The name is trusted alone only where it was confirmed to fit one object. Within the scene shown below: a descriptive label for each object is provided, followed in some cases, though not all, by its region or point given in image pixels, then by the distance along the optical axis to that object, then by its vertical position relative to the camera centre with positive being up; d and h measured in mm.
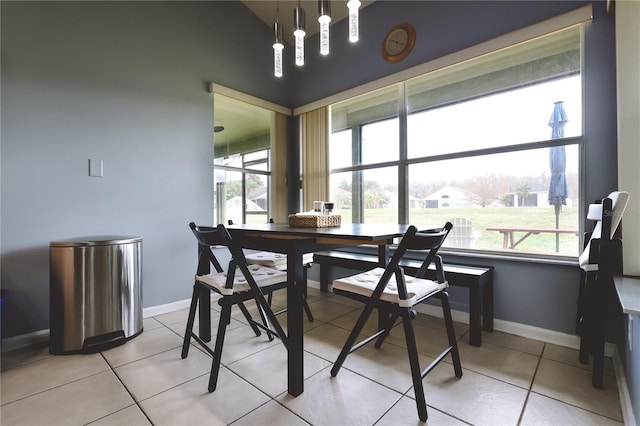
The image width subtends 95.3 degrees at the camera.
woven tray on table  1932 -61
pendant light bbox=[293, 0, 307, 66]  1854 +1184
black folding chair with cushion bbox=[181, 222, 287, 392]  1596 -431
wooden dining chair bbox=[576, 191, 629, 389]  1594 -357
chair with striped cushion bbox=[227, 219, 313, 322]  2341 -412
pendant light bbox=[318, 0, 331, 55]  1716 +1139
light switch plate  2438 +388
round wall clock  2996 +1774
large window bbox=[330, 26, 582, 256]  2262 +558
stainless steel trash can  2035 -581
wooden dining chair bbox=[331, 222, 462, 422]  1396 -438
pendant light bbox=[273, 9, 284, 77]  2086 +1208
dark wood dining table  1508 -262
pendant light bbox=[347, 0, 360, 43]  1649 +1110
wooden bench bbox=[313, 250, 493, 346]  2139 -566
